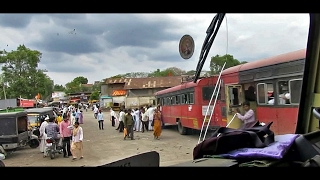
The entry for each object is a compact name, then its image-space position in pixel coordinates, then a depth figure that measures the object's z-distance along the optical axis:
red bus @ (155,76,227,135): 11.67
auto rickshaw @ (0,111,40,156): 10.54
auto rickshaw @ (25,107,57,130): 15.00
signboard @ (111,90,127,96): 36.43
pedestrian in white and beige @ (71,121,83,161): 8.49
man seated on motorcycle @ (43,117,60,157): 9.93
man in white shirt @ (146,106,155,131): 16.61
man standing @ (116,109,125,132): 15.52
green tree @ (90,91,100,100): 40.20
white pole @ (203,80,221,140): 10.85
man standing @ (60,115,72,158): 9.53
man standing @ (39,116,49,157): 9.87
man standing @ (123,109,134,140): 13.06
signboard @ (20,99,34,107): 22.66
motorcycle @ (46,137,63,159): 8.82
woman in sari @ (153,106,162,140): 12.75
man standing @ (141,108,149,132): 16.66
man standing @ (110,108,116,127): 19.04
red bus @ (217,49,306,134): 7.14
